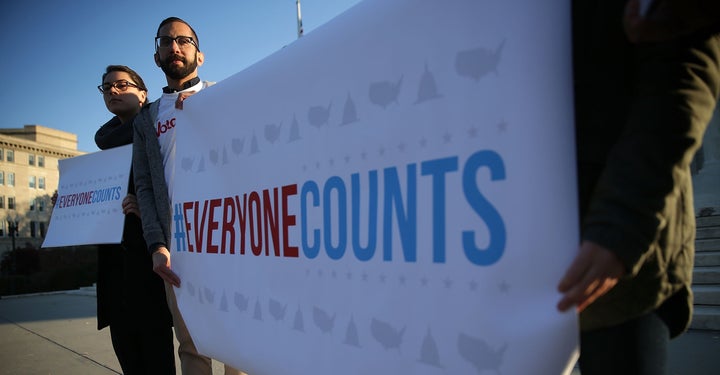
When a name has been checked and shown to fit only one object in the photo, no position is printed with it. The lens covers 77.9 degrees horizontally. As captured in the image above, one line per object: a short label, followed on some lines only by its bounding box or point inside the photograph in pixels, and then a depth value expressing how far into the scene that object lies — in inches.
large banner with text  36.7
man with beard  89.7
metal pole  785.9
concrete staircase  161.5
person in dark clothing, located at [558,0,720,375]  32.1
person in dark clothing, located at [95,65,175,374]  94.3
